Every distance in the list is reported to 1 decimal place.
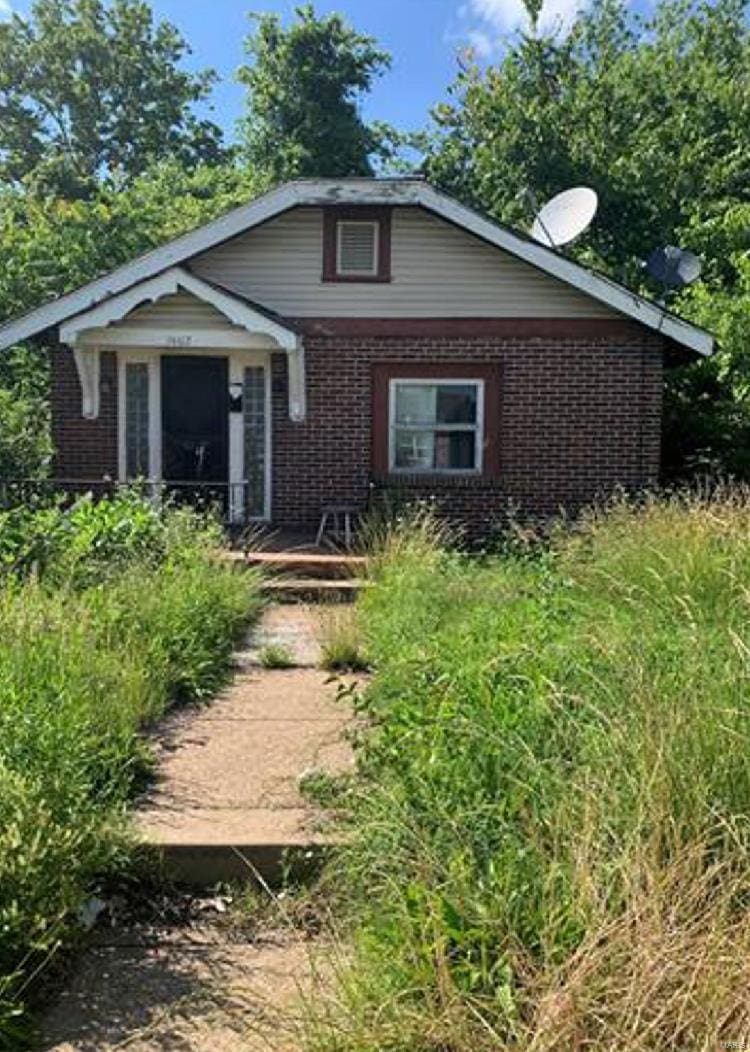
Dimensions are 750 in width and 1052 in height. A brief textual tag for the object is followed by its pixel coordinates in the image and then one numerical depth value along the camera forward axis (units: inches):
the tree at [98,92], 2018.9
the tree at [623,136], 952.9
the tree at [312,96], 1494.8
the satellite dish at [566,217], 564.1
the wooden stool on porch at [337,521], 503.3
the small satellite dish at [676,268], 585.6
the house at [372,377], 530.0
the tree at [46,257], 777.6
